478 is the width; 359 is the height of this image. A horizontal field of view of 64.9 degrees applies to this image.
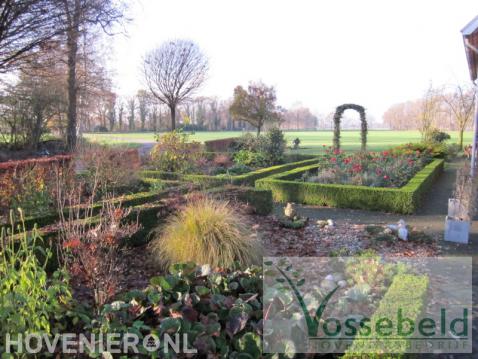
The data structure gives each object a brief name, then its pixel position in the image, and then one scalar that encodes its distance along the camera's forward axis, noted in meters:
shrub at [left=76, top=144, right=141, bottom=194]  8.05
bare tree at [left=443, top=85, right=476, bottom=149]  21.72
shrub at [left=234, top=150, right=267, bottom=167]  14.20
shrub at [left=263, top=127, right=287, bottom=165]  14.56
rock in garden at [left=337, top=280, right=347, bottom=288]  3.31
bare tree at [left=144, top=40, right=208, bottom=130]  22.66
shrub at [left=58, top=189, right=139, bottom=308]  2.90
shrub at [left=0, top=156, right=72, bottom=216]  5.38
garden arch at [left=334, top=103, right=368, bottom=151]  12.86
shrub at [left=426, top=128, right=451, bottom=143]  20.14
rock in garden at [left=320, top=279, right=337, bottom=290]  3.18
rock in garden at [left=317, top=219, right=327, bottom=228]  5.99
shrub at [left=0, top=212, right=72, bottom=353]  2.27
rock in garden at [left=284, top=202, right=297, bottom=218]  6.05
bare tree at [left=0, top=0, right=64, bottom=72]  7.36
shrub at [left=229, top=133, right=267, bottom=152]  14.74
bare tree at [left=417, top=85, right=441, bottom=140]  21.80
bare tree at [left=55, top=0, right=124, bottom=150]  8.13
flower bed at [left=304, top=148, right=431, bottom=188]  8.91
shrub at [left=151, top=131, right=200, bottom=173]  11.13
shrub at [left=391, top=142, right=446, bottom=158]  15.64
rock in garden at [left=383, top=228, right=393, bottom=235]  5.38
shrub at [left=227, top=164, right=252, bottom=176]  12.01
